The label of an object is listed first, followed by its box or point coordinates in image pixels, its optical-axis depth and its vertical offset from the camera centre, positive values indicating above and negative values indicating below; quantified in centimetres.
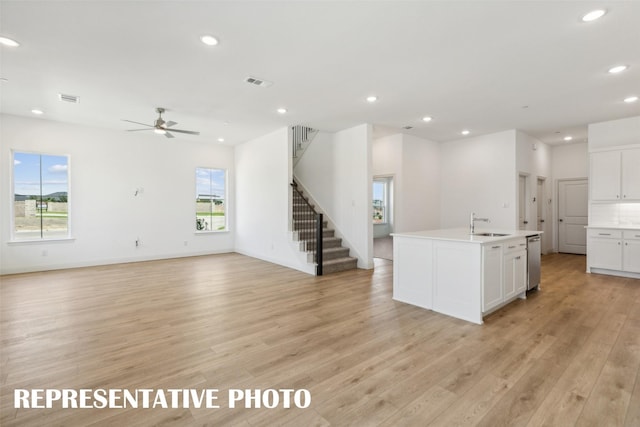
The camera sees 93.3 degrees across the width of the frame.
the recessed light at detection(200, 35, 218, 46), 301 +174
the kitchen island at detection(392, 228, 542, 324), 346 -75
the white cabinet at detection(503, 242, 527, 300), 388 -79
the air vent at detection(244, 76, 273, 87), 405 +178
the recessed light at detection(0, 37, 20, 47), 305 +175
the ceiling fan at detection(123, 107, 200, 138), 522 +151
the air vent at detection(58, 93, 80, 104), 469 +182
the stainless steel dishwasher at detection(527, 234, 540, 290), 444 -75
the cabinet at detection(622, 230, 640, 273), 544 -74
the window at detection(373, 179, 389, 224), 1202 +37
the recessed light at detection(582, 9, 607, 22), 262 +173
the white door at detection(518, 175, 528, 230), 735 +22
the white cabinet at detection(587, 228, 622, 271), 565 -73
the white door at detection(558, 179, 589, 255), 810 -12
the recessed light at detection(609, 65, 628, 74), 366 +175
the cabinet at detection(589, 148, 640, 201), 558 +68
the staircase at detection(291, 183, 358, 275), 615 -67
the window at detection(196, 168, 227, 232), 841 +35
